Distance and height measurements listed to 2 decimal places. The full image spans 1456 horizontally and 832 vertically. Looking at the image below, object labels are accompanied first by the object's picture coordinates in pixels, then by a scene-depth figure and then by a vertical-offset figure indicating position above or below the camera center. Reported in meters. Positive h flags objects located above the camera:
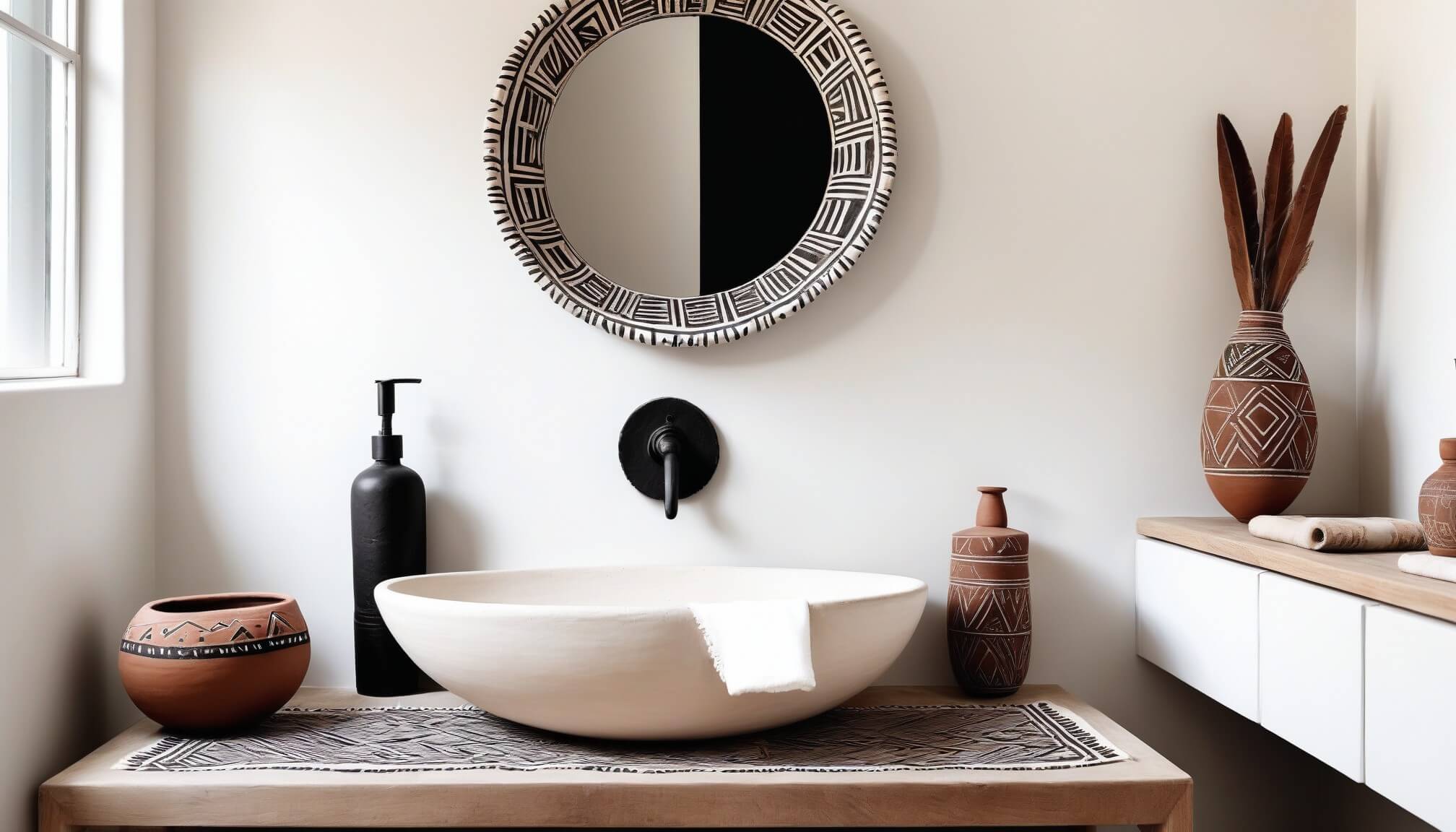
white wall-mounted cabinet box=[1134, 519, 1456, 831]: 0.93 -0.26
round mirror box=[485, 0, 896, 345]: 1.46 +0.38
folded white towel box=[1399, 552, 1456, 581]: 0.96 -0.15
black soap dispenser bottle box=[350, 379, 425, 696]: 1.38 -0.19
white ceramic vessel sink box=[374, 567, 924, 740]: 1.06 -0.28
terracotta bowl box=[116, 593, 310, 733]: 1.17 -0.30
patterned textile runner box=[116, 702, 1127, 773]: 1.11 -0.39
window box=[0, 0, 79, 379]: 1.24 +0.28
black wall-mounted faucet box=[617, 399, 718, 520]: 1.47 -0.05
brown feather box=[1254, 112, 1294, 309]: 1.41 +0.30
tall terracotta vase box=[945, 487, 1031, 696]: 1.37 -0.27
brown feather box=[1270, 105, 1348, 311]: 1.38 +0.28
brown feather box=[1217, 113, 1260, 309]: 1.41 +0.30
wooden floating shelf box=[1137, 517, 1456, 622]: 0.93 -0.16
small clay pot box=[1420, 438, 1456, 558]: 1.00 -0.09
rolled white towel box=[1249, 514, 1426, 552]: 1.14 -0.14
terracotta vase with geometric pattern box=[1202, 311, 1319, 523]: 1.34 -0.02
